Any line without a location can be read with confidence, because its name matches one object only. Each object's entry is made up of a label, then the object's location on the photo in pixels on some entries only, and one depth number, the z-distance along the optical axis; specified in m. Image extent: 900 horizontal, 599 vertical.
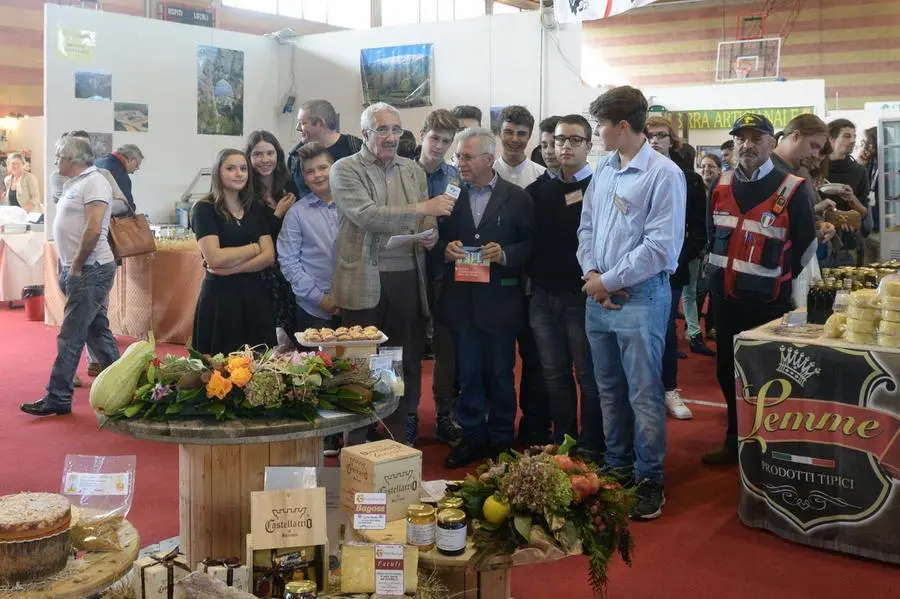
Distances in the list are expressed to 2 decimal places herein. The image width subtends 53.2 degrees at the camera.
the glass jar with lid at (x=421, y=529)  2.22
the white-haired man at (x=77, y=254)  4.84
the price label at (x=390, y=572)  2.10
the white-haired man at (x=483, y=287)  3.79
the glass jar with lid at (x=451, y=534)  2.20
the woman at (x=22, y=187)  10.12
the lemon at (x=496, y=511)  2.26
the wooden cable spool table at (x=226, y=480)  2.54
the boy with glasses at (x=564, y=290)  3.77
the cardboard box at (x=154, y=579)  2.10
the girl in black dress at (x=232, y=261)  3.69
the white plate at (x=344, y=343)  2.90
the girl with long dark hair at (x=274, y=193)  3.93
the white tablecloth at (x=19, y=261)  8.70
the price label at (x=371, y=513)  2.19
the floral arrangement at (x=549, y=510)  2.23
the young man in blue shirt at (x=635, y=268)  3.24
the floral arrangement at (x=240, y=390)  2.43
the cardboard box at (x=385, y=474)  2.32
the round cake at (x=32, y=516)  1.82
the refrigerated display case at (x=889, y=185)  6.64
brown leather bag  6.00
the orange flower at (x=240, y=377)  2.45
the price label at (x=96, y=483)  2.33
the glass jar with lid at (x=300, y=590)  1.99
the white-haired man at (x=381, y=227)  3.63
